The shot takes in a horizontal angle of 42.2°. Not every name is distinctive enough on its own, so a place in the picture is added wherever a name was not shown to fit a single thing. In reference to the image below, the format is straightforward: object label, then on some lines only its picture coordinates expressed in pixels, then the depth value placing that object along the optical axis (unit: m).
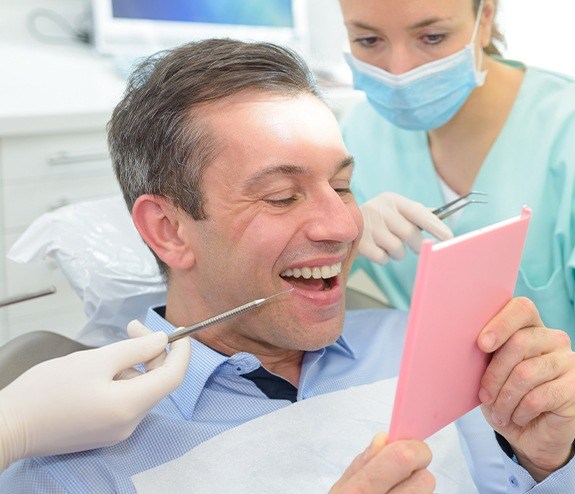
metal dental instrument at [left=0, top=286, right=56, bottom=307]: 1.16
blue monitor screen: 2.99
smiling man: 1.07
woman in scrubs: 1.51
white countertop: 2.32
